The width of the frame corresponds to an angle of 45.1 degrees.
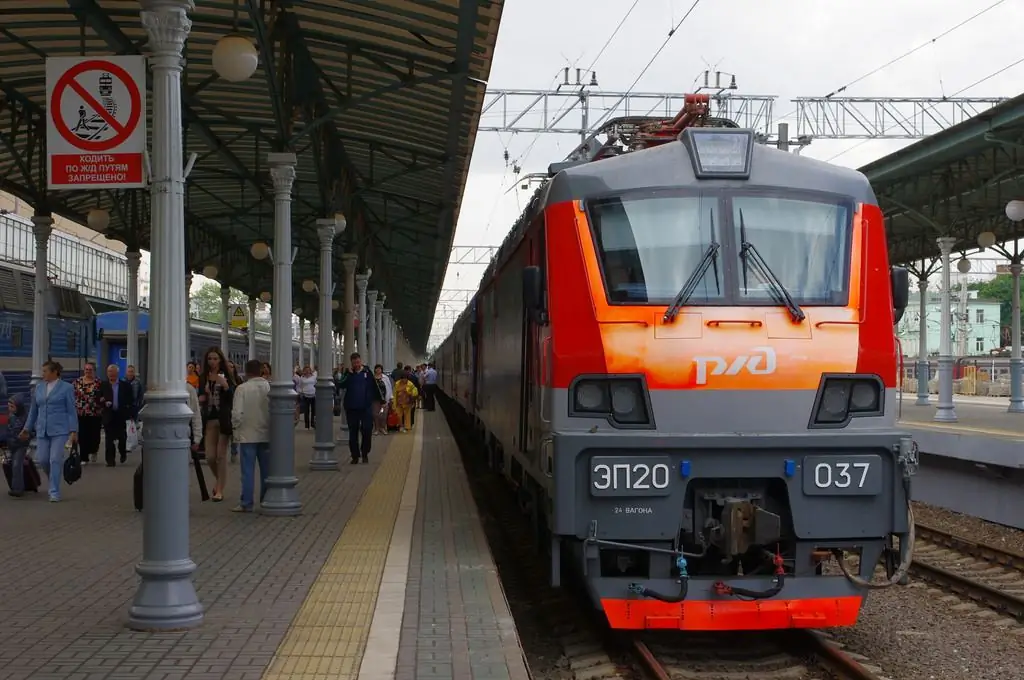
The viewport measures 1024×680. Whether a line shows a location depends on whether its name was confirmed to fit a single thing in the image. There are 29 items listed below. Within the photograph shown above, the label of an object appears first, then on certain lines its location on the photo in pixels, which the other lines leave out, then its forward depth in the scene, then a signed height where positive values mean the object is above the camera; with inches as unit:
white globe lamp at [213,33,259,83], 430.3 +107.4
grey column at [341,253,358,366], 911.0 +52.4
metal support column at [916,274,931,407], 1328.7 +6.1
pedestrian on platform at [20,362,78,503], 530.3 -24.0
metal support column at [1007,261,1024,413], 1111.0 +4.5
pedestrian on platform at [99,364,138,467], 697.0 -26.3
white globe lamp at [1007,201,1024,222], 862.5 +105.0
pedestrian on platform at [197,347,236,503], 544.7 -19.4
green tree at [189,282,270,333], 5457.7 +284.8
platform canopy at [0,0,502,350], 501.7 +134.5
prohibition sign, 301.6 +64.0
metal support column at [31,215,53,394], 708.0 +34.4
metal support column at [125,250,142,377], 861.2 +44.1
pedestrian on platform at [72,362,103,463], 674.8 -24.1
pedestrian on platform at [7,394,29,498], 542.3 -35.3
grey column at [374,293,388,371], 1664.4 +52.5
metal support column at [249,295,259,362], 1467.8 +45.8
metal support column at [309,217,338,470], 705.0 -7.8
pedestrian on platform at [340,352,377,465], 767.1 -24.5
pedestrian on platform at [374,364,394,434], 962.2 -36.7
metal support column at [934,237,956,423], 994.1 -0.6
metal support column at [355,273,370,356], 1091.3 +54.7
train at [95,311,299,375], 1172.5 +26.3
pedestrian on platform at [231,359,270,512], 511.5 -24.6
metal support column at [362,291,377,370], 1374.3 +32.6
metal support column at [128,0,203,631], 285.4 -5.9
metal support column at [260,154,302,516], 504.4 -2.3
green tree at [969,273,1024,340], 3641.7 +213.1
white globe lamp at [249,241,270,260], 959.0 +89.4
